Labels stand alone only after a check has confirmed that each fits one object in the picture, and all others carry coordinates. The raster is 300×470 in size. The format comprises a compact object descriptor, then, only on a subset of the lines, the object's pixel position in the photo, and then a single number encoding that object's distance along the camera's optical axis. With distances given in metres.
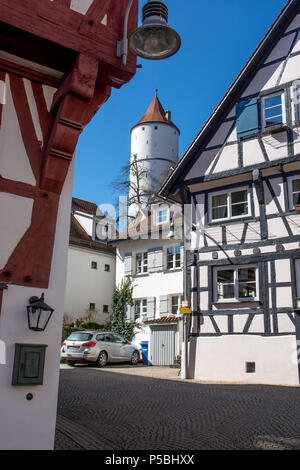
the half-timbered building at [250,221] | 14.71
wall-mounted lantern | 5.26
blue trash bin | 24.05
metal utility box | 5.12
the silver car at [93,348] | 19.42
